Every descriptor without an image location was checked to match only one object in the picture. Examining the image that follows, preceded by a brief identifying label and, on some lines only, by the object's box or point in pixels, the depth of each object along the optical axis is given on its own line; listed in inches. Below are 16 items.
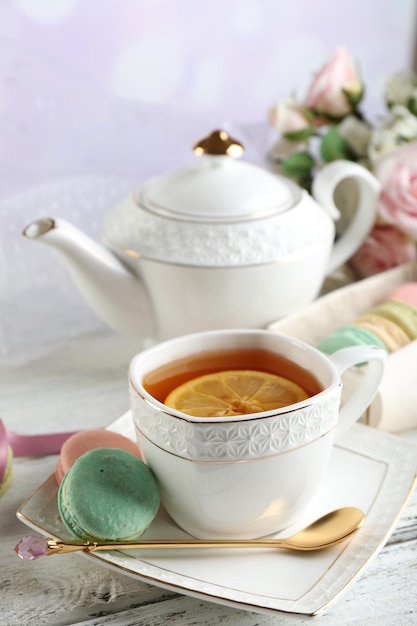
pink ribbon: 27.9
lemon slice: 24.7
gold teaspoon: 23.8
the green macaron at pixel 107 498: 23.9
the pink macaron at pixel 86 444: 25.5
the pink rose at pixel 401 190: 32.5
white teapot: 29.1
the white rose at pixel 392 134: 33.9
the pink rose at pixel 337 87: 34.8
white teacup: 23.8
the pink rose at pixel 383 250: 34.2
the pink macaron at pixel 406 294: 31.2
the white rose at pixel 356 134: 34.8
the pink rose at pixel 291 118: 35.2
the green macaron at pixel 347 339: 28.6
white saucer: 23.4
